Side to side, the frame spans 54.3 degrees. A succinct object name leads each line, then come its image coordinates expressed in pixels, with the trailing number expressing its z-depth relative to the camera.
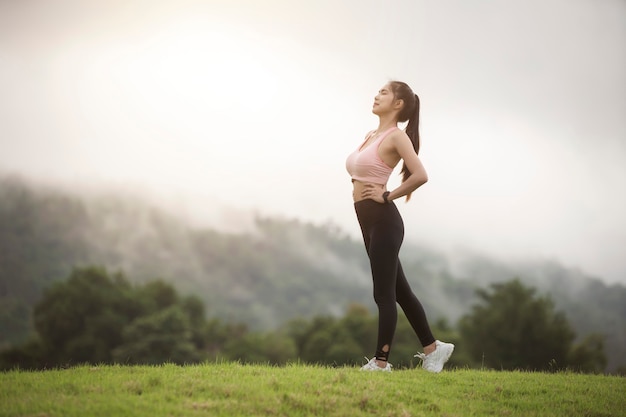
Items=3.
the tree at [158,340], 65.12
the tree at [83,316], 67.94
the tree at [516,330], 59.81
